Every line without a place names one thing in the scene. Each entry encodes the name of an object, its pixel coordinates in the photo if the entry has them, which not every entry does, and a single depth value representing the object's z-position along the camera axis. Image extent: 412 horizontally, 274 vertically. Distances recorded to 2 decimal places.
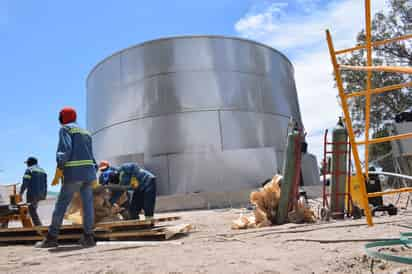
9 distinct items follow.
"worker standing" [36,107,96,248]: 4.98
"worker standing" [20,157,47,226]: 8.16
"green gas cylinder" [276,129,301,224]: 6.00
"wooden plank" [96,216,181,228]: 5.43
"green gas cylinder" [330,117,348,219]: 6.34
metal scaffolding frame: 3.80
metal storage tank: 13.34
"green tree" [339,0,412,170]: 22.02
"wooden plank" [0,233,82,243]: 5.43
